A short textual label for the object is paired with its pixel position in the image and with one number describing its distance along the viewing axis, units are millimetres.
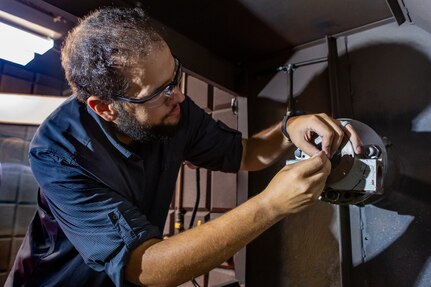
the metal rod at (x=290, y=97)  1166
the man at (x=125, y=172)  621
